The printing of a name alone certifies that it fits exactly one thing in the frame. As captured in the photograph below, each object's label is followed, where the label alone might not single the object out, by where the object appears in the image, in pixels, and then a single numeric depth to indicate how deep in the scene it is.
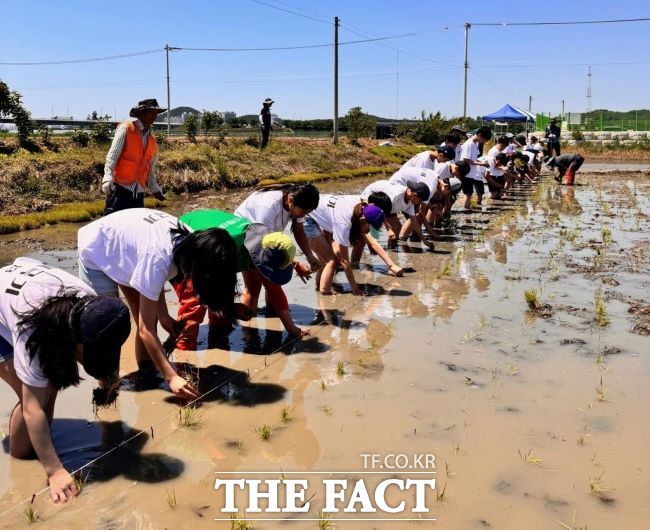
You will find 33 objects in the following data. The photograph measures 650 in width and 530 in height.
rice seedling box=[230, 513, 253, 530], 2.65
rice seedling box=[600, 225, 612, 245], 9.48
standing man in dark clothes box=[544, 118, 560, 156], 20.42
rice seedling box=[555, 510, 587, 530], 2.71
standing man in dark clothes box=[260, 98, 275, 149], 20.33
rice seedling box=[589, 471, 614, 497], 2.95
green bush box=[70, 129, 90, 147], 17.41
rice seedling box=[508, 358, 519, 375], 4.38
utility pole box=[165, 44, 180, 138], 32.96
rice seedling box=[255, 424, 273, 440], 3.44
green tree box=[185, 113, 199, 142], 21.58
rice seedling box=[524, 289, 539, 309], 5.96
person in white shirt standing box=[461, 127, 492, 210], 11.61
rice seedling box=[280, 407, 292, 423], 3.66
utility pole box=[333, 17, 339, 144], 27.52
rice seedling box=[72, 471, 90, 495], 2.92
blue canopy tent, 32.25
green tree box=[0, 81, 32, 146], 15.82
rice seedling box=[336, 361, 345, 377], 4.36
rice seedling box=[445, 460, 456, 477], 3.11
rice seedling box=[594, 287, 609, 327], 5.47
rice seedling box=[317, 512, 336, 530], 2.71
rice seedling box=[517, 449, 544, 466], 3.21
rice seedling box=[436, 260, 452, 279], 7.33
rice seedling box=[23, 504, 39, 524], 2.69
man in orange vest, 5.56
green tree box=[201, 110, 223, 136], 26.19
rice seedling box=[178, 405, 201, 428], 3.58
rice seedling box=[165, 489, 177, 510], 2.81
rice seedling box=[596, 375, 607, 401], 3.96
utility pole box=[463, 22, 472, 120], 39.72
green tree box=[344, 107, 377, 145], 32.69
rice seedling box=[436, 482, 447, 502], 2.91
